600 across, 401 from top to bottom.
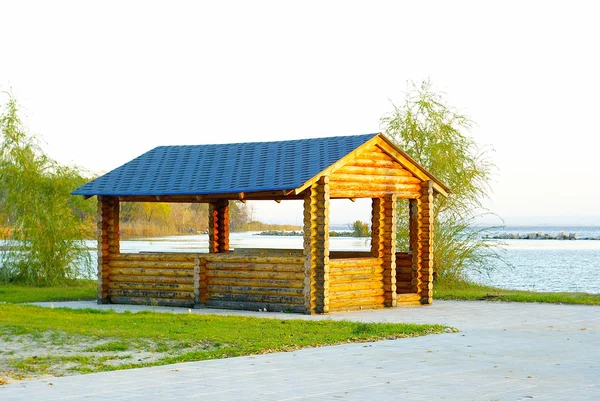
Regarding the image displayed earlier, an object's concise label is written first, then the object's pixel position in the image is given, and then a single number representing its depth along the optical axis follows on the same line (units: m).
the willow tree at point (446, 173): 27.45
